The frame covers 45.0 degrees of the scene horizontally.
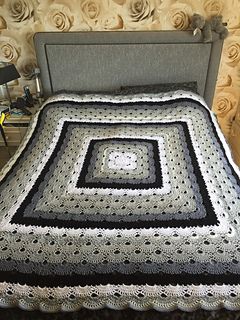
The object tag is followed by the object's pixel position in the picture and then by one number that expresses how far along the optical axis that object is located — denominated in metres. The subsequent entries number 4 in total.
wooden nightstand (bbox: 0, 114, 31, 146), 2.22
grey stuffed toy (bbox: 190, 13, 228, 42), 2.06
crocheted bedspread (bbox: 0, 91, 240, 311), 0.92
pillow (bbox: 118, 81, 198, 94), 2.17
